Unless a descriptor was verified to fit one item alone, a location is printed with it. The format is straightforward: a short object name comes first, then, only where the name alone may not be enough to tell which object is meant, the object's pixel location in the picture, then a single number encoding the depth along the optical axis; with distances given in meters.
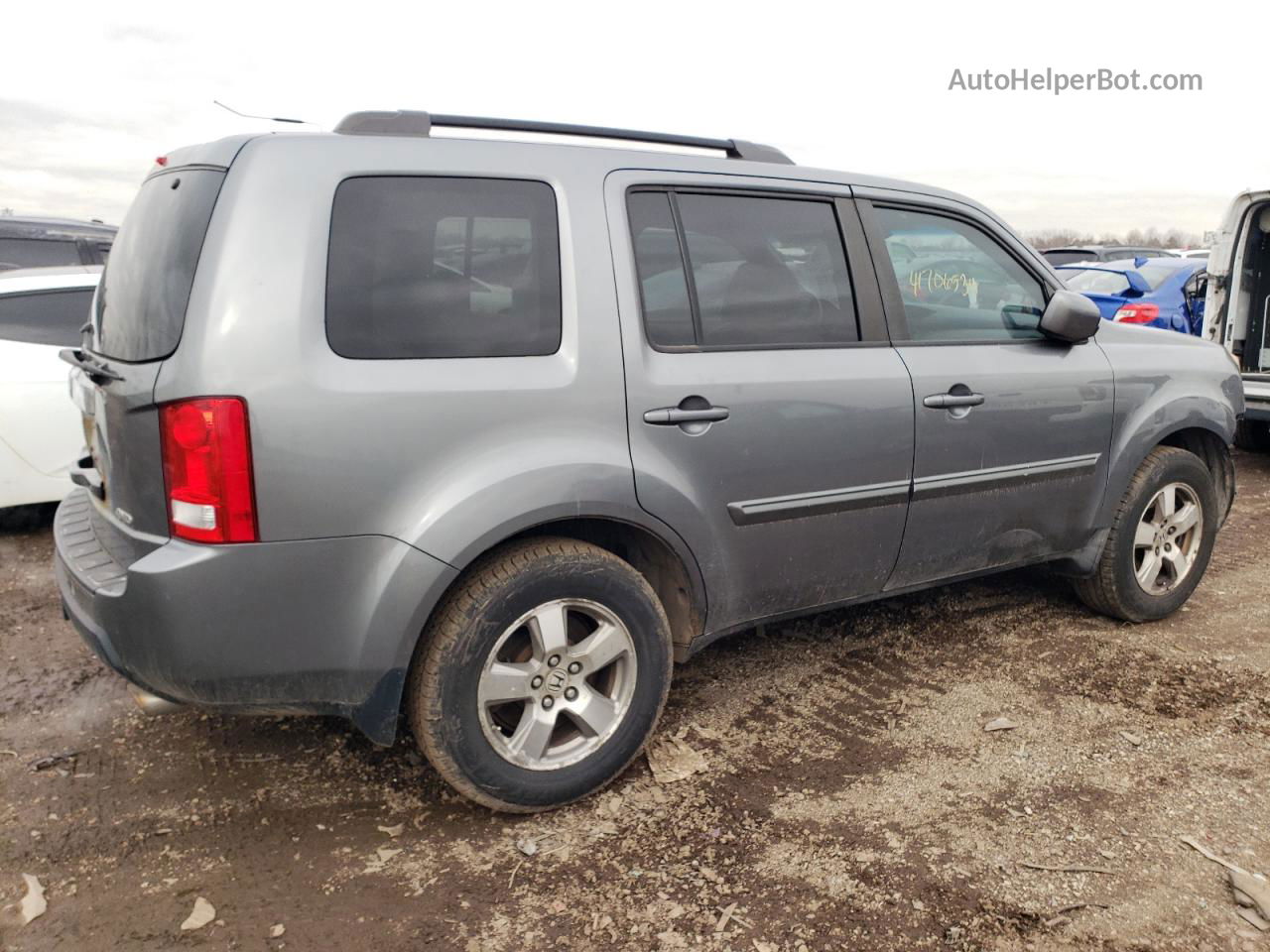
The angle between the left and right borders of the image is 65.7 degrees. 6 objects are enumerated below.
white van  7.18
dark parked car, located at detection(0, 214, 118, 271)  6.75
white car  5.14
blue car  9.05
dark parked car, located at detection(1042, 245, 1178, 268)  15.07
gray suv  2.32
